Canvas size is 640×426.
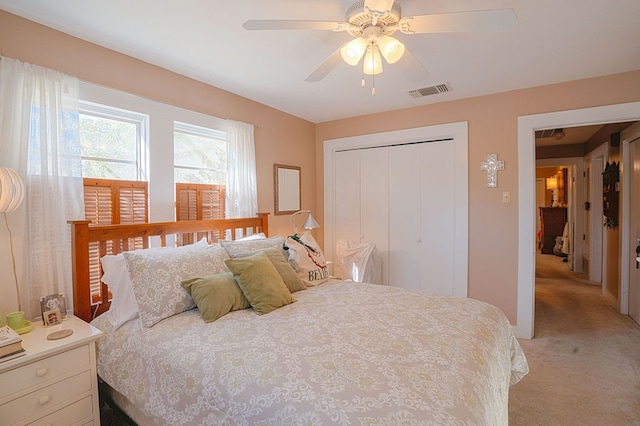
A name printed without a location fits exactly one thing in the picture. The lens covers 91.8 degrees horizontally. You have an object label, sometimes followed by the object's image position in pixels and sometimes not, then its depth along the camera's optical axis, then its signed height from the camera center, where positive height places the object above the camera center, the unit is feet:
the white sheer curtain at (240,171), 9.72 +1.15
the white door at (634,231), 11.03 -1.09
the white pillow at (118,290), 5.87 -1.59
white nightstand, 4.43 -2.63
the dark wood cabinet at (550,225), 25.44 -1.85
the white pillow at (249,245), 7.41 -0.97
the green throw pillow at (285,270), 7.35 -1.52
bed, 3.45 -2.09
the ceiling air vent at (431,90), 9.70 +3.71
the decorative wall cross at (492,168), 10.36 +1.22
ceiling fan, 4.33 +2.82
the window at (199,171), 8.71 +1.09
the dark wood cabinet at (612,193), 12.91 +0.39
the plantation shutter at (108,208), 6.76 +0.02
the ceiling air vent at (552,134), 14.83 +3.40
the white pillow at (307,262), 8.19 -1.51
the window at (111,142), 6.96 +1.59
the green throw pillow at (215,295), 5.71 -1.69
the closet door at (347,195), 13.26 +0.45
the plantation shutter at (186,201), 8.57 +0.19
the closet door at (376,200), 12.59 +0.21
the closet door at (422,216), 11.32 -0.43
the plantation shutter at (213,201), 9.24 +0.20
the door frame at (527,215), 9.82 -0.38
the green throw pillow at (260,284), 6.13 -1.57
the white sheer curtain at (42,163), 5.66 +0.89
